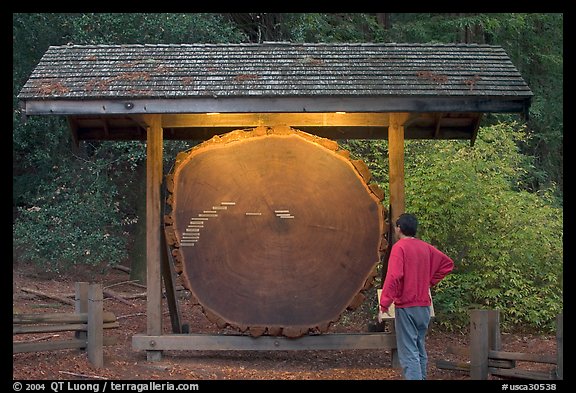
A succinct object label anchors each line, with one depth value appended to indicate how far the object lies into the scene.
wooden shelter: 9.52
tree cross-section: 10.03
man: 8.16
